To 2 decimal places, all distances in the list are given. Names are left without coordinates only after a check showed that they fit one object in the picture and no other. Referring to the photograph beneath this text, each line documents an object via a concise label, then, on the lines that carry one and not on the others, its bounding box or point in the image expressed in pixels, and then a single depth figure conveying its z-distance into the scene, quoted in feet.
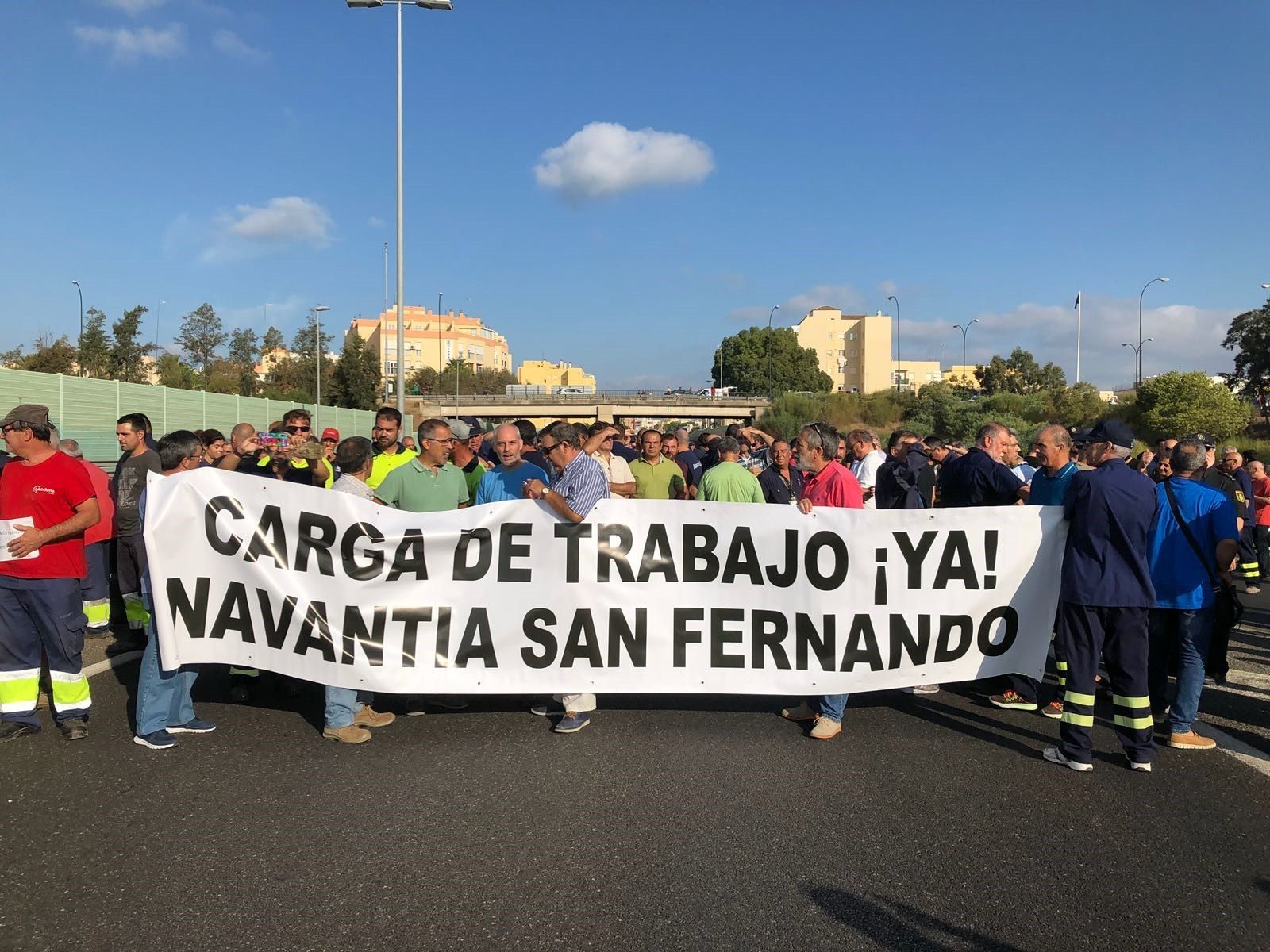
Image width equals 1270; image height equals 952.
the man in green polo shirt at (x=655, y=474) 29.66
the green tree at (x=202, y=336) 295.07
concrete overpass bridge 269.44
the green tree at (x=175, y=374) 209.26
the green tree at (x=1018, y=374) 331.88
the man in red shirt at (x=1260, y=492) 39.40
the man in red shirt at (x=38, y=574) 17.92
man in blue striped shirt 18.39
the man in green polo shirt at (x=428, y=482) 19.84
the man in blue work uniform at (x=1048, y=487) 20.21
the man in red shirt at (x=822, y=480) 19.88
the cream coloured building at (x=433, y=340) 492.95
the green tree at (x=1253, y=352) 220.84
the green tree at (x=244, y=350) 302.86
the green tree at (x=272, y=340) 338.91
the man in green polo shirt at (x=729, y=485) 22.97
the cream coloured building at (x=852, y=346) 464.24
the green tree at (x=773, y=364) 376.89
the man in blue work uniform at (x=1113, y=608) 17.02
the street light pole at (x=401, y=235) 74.33
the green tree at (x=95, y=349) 175.52
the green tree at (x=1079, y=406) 190.39
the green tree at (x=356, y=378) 245.45
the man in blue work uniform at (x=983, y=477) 21.48
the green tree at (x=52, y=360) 153.58
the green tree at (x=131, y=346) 199.94
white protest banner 18.42
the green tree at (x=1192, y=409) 139.64
